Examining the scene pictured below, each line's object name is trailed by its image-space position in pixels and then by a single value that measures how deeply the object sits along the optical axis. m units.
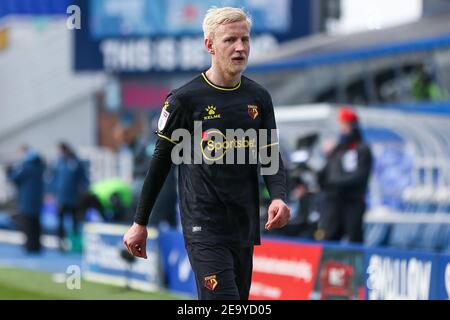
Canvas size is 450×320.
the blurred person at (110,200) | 17.86
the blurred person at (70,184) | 20.94
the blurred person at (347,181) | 14.14
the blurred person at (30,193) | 20.91
